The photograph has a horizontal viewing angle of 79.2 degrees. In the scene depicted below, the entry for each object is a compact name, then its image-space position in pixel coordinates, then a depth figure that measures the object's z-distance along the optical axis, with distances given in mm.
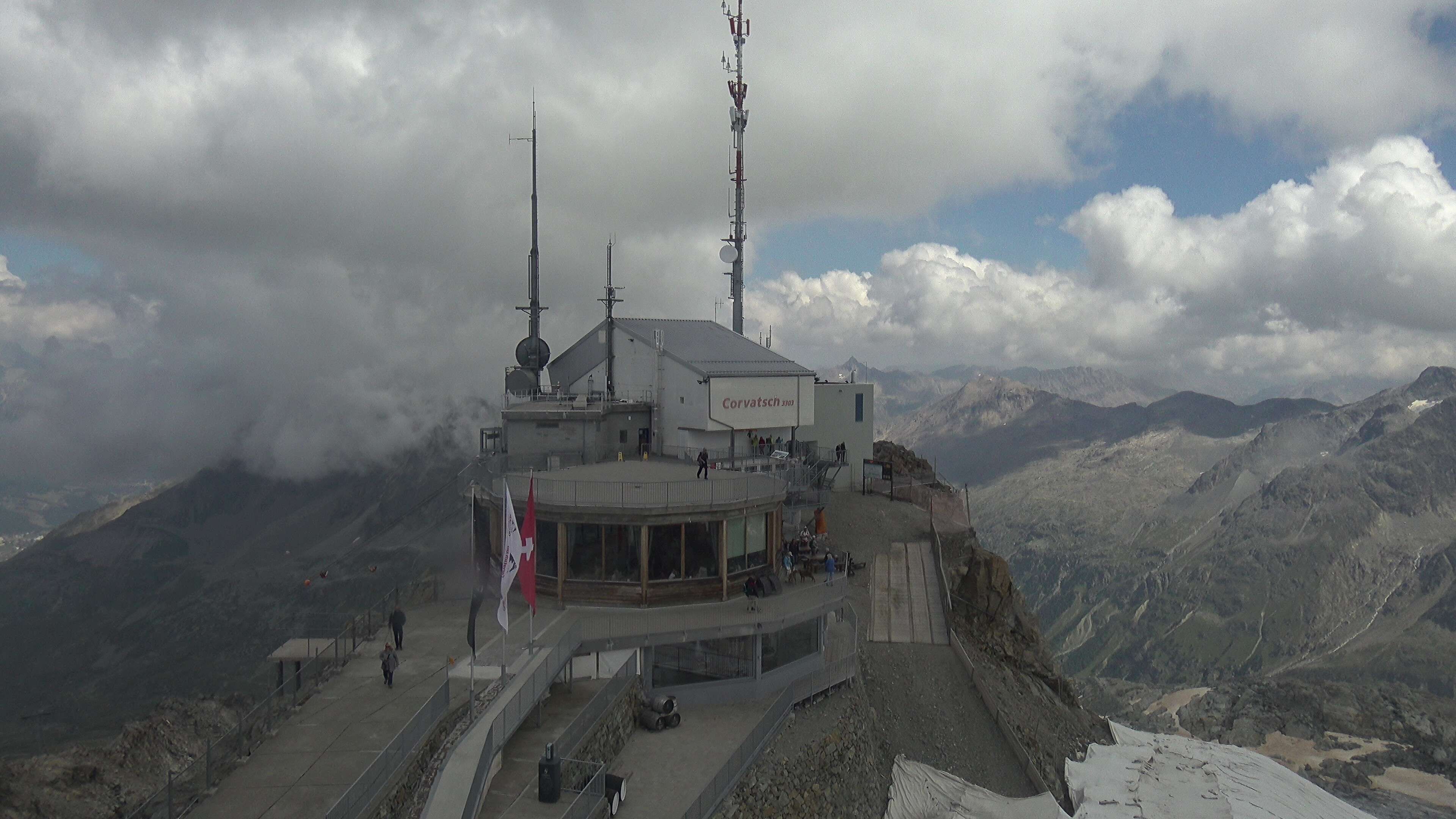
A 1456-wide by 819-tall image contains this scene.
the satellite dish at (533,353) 54125
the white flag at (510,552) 22000
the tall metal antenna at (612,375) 49406
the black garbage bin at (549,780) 19391
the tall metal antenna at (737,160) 64375
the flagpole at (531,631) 22984
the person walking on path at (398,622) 25875
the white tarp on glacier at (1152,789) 29969
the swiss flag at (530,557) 23266
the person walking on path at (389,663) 23953
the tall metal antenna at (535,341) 54156
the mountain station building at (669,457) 29656
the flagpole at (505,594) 21547
